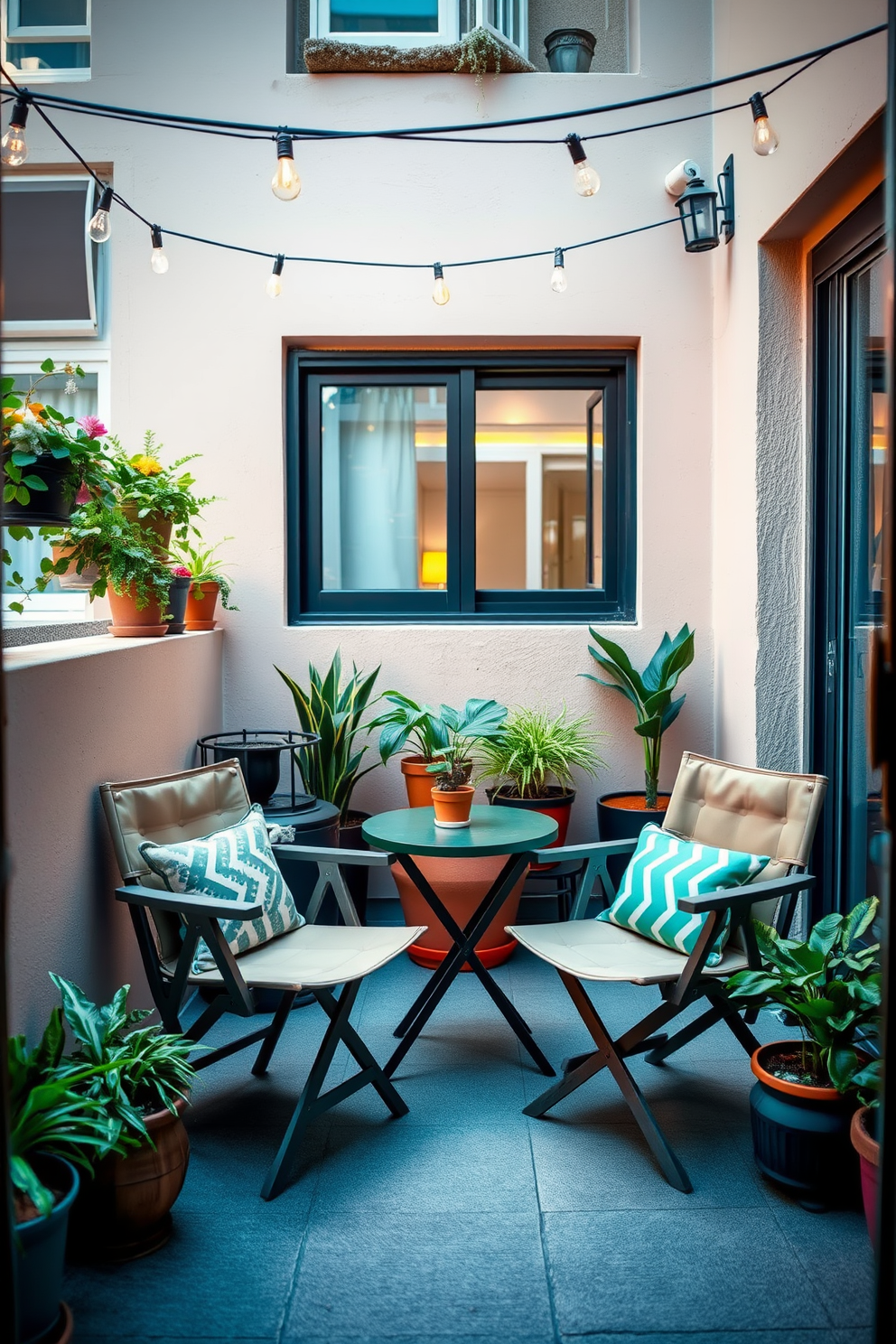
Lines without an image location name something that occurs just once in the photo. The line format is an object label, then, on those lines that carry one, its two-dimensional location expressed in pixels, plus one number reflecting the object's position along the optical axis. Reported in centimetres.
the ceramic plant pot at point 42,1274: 176
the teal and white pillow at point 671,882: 277
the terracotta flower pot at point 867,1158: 212
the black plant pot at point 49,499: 278
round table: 306
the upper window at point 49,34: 465
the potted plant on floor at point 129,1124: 218
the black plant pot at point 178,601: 383
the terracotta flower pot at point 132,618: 357
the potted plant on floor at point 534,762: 427
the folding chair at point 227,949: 257
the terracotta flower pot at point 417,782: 429
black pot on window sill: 457
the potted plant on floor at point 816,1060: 236
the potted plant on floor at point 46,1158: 179
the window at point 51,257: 460
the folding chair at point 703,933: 262
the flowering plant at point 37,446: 270
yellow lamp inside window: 523
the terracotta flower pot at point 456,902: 386
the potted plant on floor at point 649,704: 427
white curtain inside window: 489
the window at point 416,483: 475
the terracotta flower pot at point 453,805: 327
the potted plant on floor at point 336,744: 430
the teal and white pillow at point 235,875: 278
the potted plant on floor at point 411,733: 403
